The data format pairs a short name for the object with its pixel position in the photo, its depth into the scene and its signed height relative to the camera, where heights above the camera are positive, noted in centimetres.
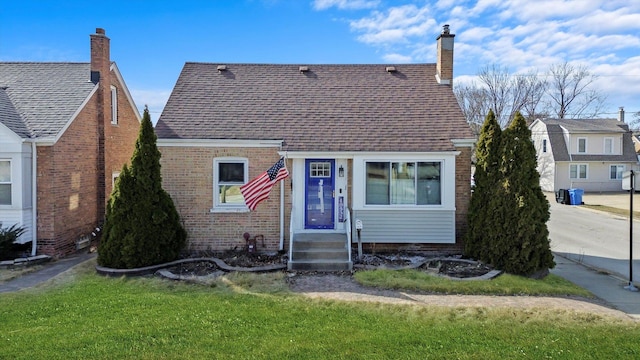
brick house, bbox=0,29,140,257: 1177 +103
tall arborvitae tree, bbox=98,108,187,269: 1010 -96
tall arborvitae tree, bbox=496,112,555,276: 981 -73
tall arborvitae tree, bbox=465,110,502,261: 1055 -31
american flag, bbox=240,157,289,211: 1091 -18
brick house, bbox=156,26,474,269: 1188 +3
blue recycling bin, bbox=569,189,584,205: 2945 -109
